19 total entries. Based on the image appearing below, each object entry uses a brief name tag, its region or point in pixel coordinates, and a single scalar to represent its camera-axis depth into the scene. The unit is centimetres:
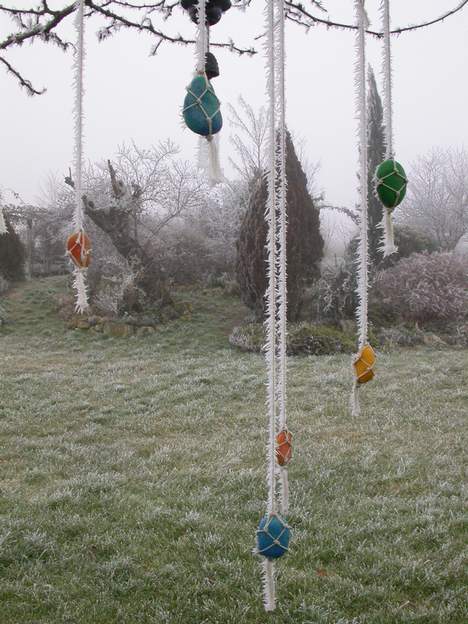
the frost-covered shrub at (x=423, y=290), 987
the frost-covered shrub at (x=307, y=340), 848
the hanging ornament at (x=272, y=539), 103
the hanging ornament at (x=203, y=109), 88
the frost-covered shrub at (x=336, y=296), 989
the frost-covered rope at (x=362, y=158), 105
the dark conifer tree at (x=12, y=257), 1337
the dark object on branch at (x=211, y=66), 103
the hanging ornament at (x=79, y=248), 91
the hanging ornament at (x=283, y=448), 121
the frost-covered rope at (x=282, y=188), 101
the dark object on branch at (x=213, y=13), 110
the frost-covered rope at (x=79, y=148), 94
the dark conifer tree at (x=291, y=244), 967
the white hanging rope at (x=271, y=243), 94
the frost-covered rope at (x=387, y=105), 112
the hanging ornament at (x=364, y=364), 114
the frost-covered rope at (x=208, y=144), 93
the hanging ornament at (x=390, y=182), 106
